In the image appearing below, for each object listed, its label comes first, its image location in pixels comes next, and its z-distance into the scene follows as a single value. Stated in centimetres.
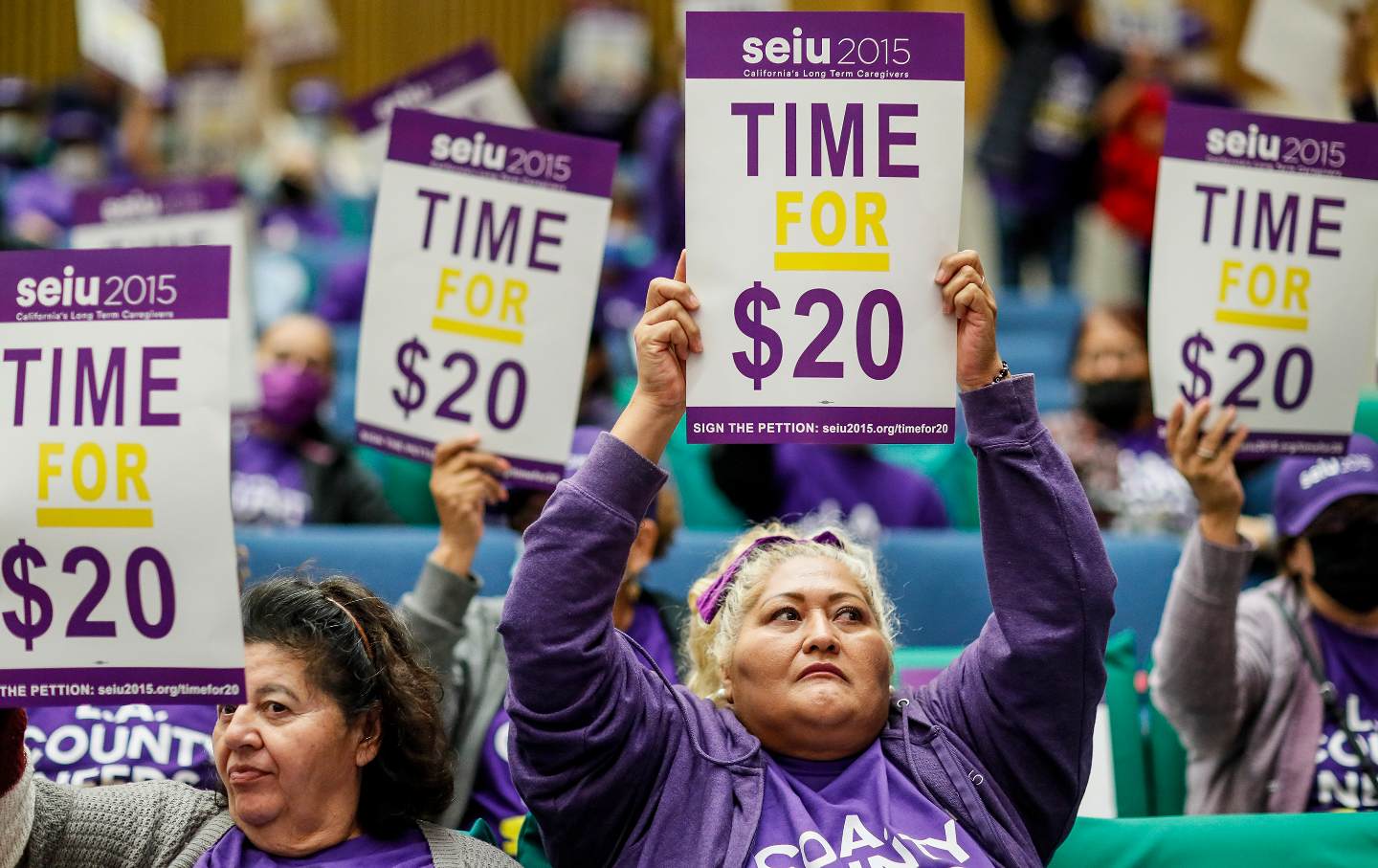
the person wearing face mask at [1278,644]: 552
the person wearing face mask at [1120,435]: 850
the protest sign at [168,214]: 857
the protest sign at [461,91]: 791
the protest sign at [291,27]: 1612
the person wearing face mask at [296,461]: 854
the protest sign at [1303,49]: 797
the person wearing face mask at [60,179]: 1502
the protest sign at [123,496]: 395
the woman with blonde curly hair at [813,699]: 406
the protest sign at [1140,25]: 1402
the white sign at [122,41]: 1252
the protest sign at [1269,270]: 577
